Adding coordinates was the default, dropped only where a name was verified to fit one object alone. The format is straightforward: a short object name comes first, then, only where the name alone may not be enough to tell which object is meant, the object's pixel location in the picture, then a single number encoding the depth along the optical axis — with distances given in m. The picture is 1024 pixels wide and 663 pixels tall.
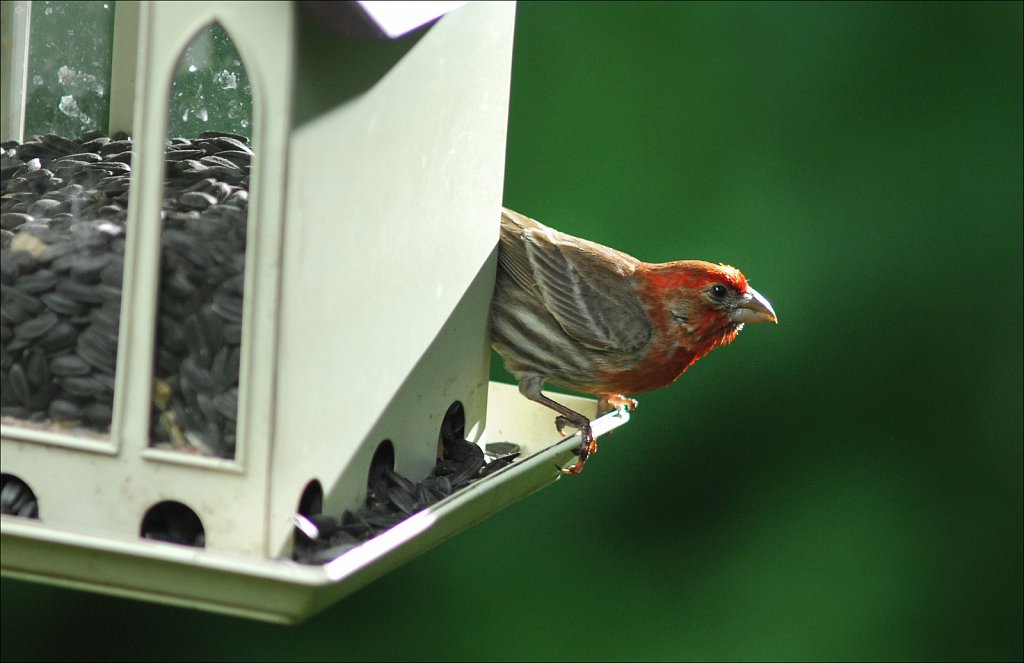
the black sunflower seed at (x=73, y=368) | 4.75
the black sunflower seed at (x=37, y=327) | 4.79
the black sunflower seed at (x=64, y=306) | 4.79
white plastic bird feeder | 4.32
